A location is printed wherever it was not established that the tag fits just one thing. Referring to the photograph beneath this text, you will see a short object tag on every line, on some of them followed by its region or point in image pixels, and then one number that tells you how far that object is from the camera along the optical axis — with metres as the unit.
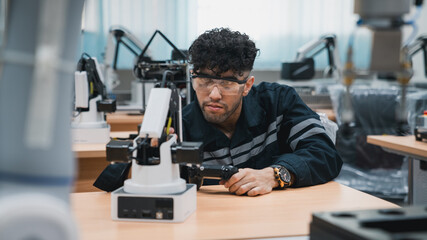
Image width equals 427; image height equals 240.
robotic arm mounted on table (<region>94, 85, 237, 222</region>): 1.31
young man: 1.93
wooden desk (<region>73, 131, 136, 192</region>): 2.71
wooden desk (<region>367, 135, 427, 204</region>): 2.78
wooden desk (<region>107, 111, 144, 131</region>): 3.67
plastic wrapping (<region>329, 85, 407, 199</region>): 3.46
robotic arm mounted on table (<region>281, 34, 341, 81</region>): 4.42
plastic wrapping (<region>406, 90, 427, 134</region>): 3.80
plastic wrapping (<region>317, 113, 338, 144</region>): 2.12
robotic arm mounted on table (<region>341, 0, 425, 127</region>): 0.71
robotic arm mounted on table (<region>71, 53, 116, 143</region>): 2.67
